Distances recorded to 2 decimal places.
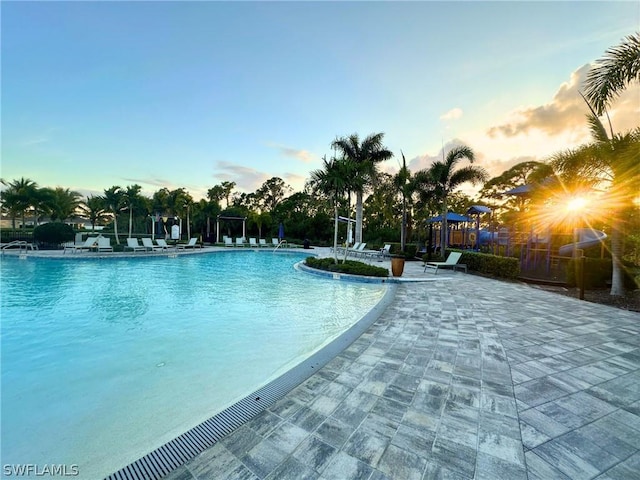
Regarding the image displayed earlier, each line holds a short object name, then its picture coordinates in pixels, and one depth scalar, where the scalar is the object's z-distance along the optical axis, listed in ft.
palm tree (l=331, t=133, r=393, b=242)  56.44
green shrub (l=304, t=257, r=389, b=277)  30.01
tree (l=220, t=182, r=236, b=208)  110.22
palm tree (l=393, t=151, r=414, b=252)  50.67
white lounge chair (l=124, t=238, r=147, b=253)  52.81
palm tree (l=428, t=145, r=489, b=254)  42.93
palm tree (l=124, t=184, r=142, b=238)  65.82
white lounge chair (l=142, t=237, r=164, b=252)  54.21
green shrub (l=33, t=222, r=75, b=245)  55.01
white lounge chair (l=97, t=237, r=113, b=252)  48.87
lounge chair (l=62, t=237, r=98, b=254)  47.30
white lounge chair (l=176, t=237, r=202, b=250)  63.00
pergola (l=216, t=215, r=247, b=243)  82.76
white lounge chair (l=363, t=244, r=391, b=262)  46.39
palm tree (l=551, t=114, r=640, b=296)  19.66
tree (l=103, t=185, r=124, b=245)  63.26
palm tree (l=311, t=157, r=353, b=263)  31.89
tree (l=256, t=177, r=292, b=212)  131.23
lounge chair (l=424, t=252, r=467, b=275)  31.73
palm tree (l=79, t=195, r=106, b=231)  81.30
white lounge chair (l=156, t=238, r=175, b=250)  57.93
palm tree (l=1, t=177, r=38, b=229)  73.00
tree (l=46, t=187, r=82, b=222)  81.10
